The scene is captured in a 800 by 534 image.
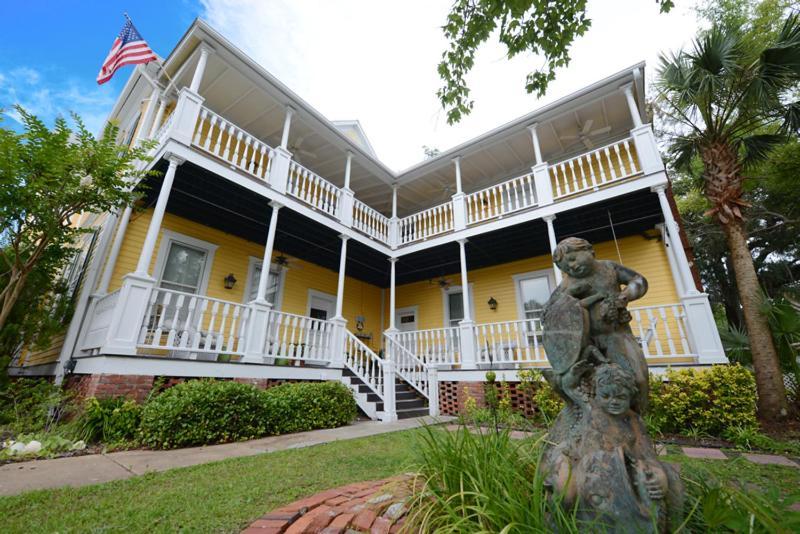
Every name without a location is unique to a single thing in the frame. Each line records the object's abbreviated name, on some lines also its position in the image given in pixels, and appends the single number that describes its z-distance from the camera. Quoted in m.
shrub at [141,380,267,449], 4.07
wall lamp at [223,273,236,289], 8.01
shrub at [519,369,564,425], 5.89
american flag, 6.30
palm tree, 5.28
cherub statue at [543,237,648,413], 1.71
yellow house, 5.80
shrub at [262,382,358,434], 5.10
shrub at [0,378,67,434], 4.48
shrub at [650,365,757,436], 4.65
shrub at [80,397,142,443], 4.16
